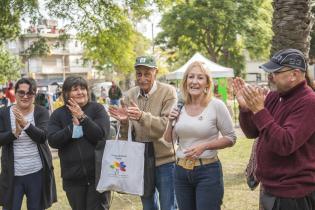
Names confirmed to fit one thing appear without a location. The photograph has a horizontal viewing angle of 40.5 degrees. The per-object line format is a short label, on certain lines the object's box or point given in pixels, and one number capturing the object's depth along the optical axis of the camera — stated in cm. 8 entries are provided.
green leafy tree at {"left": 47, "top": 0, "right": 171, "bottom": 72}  1152
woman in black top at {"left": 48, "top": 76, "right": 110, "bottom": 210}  392
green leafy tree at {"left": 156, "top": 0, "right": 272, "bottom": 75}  2905
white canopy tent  1847
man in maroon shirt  260
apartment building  7131
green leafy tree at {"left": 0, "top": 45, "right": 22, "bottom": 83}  3478
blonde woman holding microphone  346
